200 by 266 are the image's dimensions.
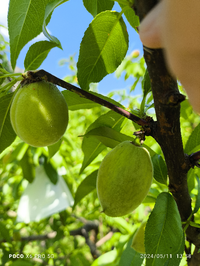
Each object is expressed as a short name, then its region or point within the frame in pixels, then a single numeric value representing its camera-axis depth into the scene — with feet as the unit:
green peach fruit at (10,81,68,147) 0.38
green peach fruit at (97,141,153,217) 0.34
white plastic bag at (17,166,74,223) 0.86
